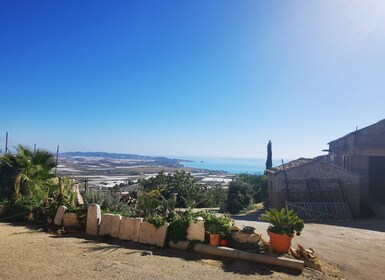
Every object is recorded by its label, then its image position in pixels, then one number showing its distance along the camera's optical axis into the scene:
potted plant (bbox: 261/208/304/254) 6.35
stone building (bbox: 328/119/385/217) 17.48
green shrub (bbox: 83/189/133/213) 8.67
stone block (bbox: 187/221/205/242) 6.74
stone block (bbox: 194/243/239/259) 6.30
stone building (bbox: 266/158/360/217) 16.33
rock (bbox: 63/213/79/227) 8.03
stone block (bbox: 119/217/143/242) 7.12
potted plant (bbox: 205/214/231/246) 6.60
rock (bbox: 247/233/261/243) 6.51
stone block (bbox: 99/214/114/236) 7.50
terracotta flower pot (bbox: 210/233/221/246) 6.59
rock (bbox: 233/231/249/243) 6.55
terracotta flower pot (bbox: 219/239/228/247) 6.57
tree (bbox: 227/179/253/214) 20.81
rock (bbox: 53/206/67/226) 8.20
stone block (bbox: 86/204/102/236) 7.61
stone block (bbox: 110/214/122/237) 7.38
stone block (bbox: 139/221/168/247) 6.88
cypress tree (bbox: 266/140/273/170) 34.53
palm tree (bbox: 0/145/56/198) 10.25
